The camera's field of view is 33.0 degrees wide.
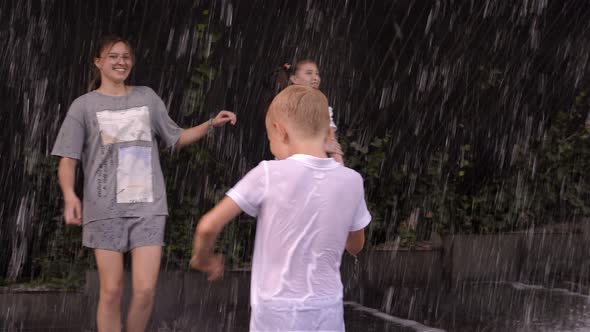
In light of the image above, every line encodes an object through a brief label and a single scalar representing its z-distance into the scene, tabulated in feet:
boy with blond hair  10.43
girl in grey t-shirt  17.49
